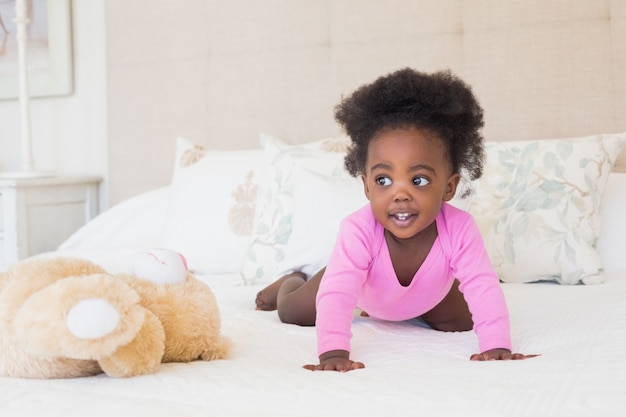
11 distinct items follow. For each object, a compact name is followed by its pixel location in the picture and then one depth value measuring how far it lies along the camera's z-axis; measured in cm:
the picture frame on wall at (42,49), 336
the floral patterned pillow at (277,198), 230
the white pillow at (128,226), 272
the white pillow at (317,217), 218
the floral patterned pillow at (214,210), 247
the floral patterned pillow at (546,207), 221
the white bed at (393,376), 148
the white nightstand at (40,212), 295
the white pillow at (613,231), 227
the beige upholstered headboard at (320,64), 251
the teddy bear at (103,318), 155
